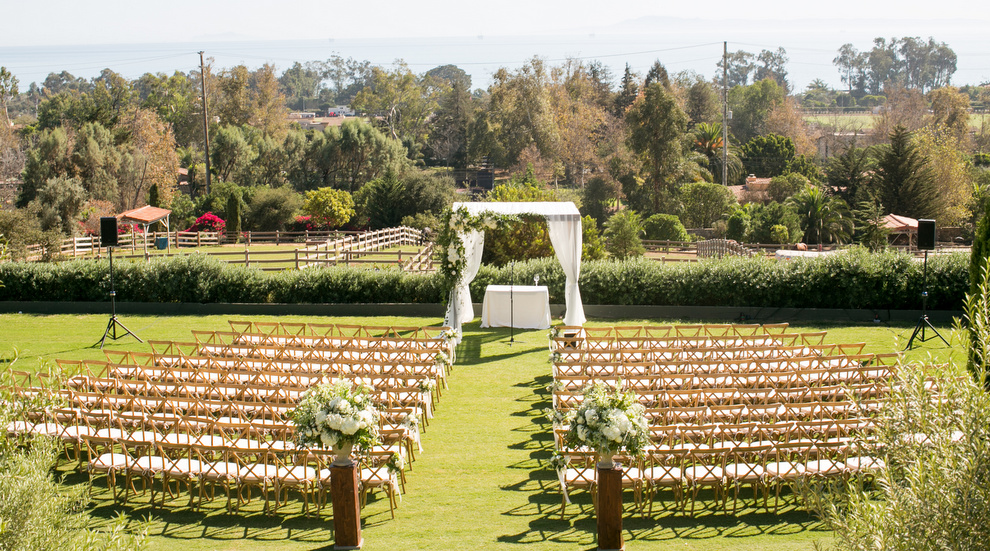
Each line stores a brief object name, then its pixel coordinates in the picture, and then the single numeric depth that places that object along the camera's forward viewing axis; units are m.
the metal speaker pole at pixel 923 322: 14.13
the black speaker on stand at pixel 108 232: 15.28
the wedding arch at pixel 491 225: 15.82
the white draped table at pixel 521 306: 16.86
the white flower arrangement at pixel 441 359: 11.55
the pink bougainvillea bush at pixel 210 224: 39.53
